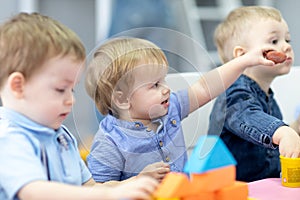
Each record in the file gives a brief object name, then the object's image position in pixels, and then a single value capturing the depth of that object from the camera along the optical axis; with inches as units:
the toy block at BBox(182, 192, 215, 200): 64.0
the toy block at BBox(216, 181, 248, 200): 65.5
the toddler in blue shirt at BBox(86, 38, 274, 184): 75.8
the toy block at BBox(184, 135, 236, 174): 63.7
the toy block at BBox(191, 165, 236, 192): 64.0
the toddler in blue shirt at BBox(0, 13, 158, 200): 66.0
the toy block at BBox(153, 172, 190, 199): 62.5
